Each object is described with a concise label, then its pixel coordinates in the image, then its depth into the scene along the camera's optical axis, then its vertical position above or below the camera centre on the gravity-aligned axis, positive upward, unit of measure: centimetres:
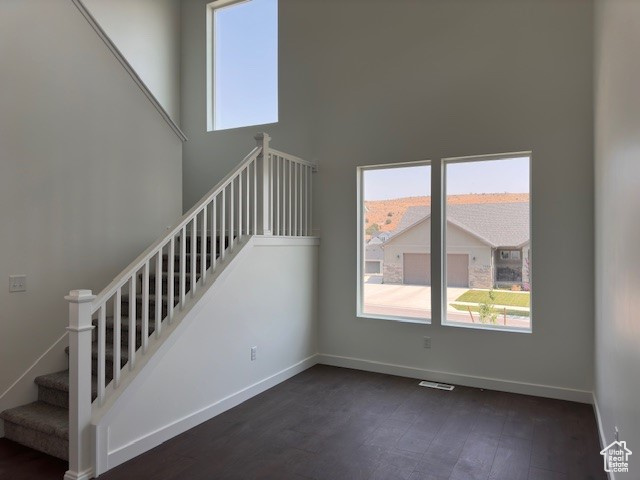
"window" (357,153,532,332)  410 +3
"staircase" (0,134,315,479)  250 -61
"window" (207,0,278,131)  542 +242
